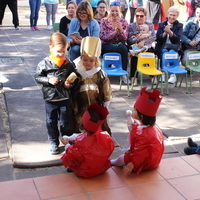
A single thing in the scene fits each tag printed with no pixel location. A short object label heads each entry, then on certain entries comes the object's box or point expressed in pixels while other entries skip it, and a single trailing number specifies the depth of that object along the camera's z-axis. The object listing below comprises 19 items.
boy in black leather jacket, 4.50
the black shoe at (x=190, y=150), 4.80
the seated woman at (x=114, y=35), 7.83
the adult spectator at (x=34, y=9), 12.48
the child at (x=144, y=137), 3.94
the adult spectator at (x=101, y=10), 8.76
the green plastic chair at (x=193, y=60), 7.89
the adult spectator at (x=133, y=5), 12.55
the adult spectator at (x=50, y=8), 12.58
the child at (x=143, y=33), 7.92
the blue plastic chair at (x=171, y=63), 7.68
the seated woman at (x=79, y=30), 7.27
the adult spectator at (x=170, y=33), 8.12
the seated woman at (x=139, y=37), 8.01
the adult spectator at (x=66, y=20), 8.46
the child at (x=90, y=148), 3.90
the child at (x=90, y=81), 4.51
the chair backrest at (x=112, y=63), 7.44
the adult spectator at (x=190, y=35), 8.48
